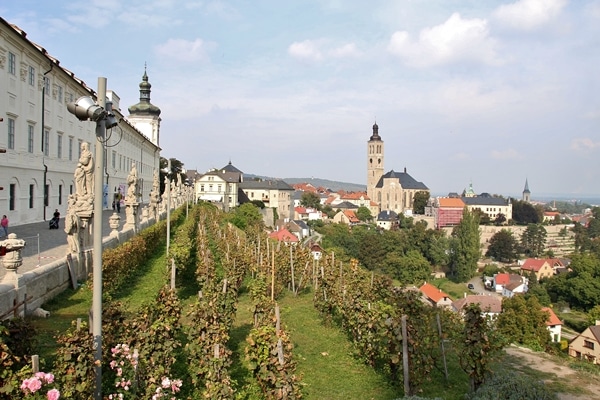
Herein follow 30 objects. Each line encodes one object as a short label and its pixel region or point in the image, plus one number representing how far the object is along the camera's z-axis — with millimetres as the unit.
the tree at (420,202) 154125
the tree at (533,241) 119938
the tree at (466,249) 91812
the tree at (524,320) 39562
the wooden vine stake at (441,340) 9250
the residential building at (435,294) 59694
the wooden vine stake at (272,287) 14847
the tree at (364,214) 149375
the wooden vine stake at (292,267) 17703
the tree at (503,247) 112875
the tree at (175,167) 76594
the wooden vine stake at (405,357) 7781
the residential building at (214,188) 88938
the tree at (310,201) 159000
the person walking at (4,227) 19734
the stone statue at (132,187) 20734
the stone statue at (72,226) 12523
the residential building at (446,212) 142288
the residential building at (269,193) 111562
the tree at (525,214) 149375
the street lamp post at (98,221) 5645
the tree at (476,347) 8078
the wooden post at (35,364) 4977
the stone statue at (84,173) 13797
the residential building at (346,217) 137162
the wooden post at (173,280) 10727
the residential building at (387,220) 139125
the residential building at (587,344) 36375
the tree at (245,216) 45406
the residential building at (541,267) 92438
